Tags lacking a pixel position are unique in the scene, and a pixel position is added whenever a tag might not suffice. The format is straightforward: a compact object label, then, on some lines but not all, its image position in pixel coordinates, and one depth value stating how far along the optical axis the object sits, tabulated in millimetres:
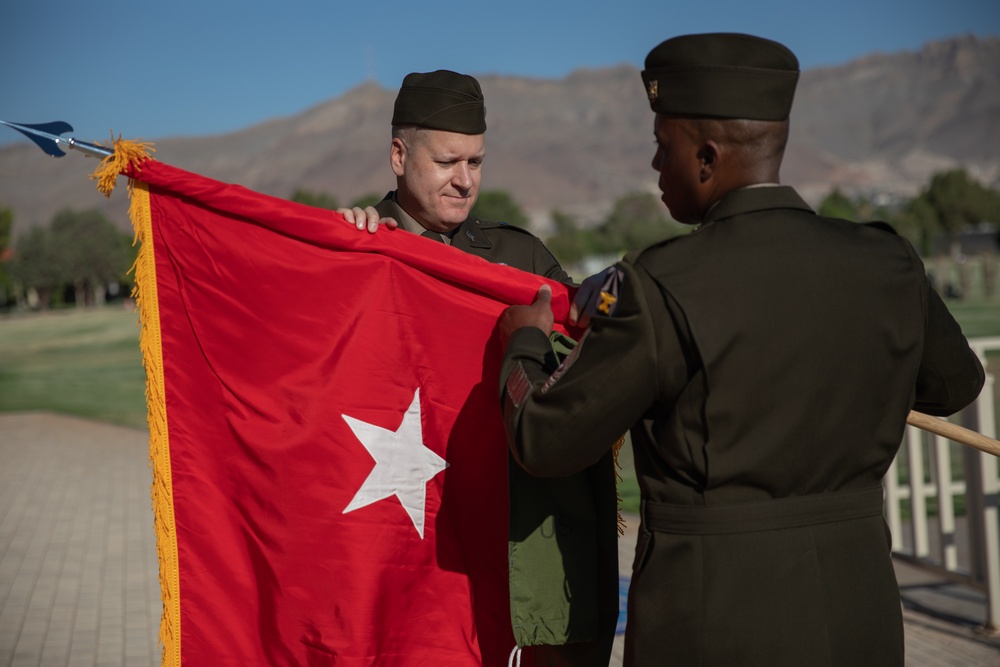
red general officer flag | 3176
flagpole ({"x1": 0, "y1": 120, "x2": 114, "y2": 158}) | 3070
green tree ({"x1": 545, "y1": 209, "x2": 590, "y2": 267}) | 100000
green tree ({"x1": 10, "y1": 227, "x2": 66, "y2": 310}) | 73875
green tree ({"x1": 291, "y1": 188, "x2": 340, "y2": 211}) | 88625
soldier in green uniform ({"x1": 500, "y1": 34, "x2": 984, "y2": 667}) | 2129
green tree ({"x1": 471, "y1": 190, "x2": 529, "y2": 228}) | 109250
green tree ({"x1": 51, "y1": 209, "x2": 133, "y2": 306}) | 76188
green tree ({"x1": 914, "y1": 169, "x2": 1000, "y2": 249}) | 88000
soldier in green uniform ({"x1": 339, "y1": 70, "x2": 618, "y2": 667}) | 2773
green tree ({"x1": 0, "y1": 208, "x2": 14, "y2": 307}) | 66875
